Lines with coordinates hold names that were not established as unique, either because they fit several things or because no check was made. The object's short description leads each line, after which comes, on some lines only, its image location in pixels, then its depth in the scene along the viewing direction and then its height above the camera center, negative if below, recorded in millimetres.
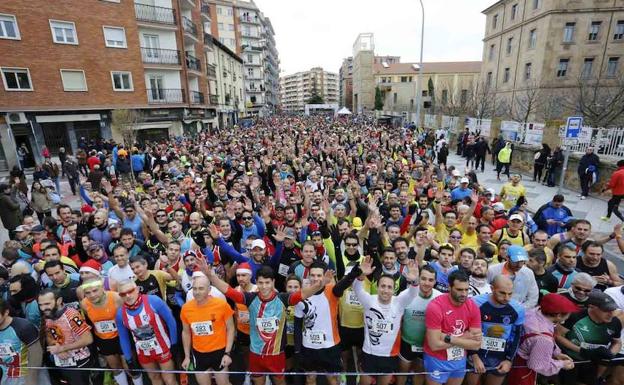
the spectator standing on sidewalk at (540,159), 13922 -2064
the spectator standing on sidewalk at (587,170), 11305 -2069
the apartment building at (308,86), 171125 +15405
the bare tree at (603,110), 15966 -3
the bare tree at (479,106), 26453 +524
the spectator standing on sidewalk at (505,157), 14594 -2032
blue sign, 8414 -427
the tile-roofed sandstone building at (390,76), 77812 +9336
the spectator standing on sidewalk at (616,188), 8637 -2101
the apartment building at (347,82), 124875 +12344
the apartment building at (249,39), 57594 +14498
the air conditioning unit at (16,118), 18797 -3
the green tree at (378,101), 75562 +2788
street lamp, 20484 +4829
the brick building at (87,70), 18875 +3086
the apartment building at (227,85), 37188 +4072
